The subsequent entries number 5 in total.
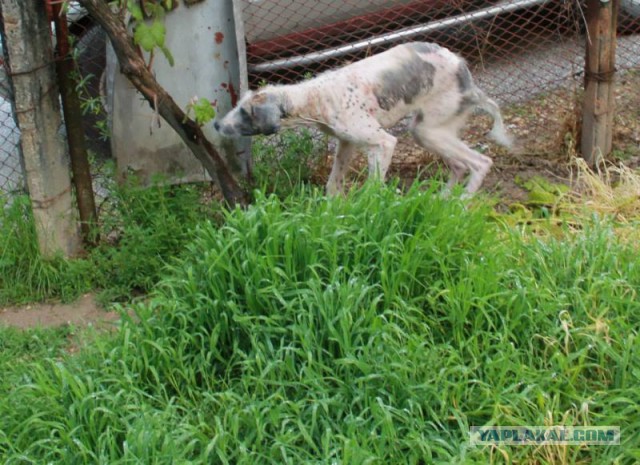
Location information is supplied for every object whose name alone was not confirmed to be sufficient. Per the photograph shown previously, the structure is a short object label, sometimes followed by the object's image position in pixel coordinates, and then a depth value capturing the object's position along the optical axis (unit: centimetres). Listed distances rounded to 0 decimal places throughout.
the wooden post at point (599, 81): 580
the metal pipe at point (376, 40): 600
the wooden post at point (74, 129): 498
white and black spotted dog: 491
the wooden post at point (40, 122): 483
